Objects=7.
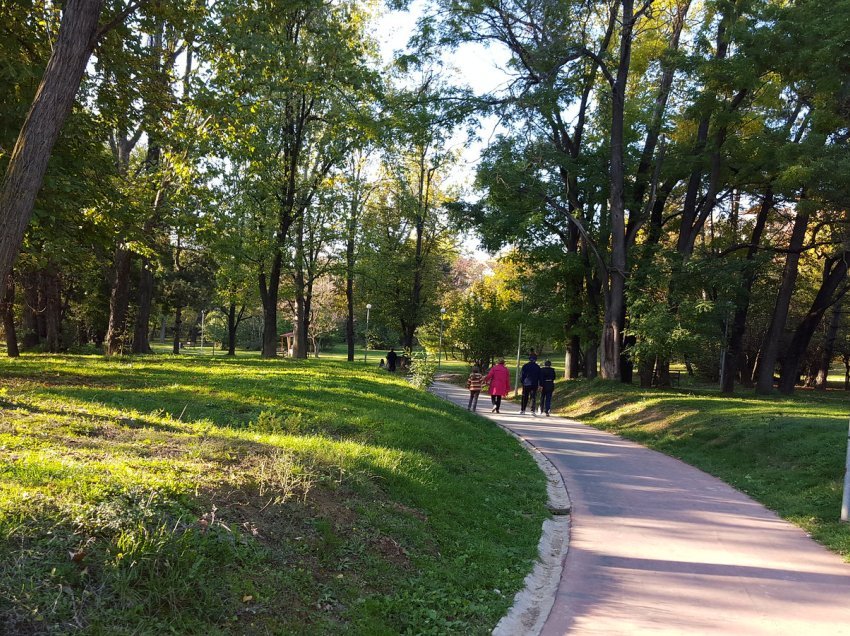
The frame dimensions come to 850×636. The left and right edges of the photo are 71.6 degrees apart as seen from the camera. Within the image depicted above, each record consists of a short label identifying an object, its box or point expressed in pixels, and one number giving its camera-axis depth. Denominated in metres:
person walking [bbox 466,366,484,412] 17.98
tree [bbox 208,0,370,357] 11.90
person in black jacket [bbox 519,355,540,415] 18.17
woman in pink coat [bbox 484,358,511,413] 18.48
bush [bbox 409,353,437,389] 19.92
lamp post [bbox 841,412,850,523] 7.09
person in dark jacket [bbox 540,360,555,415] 18.27
